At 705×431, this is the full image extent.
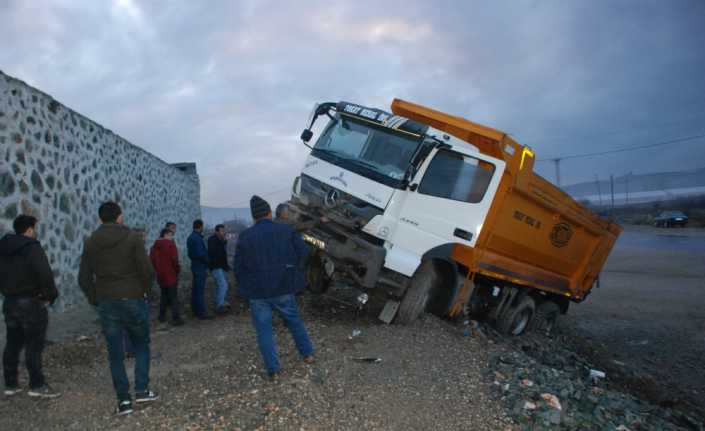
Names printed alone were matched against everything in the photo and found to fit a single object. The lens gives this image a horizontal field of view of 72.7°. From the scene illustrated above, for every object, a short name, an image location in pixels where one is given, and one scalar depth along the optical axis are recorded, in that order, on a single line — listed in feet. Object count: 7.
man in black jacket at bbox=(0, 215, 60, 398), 12.98
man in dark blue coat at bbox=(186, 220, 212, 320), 23.08
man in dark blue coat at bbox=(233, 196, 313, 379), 14.46
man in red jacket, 21.04
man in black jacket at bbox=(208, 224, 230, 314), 24.29
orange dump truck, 19.47
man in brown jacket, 12.22
